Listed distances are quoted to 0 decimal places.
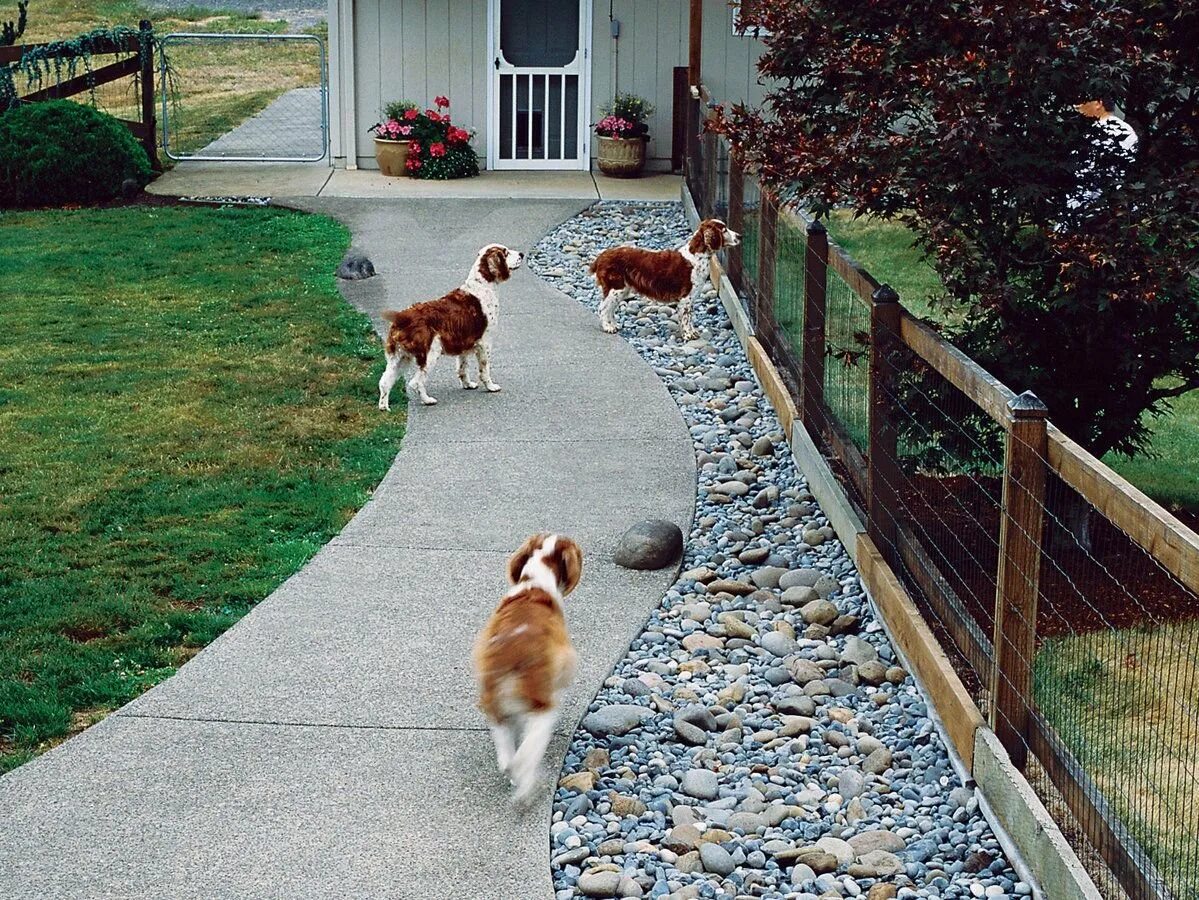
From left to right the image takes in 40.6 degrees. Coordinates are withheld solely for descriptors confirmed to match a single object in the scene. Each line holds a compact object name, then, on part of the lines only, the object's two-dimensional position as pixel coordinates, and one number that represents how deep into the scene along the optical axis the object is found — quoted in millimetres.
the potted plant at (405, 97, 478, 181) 19328
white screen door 19781
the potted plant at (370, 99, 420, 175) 19375
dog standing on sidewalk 10273
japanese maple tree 6367
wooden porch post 17234
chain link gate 21469
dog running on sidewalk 5395
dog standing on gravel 12312
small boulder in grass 14117
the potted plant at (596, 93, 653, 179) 19281
